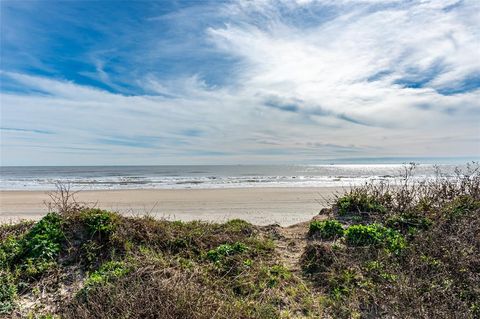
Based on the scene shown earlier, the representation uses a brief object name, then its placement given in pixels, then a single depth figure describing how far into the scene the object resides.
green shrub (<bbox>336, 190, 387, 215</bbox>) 8.00
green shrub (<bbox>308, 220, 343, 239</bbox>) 6.78
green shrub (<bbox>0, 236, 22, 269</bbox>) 5.54
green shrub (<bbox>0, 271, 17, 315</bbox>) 4.63
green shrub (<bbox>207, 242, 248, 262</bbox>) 5.89
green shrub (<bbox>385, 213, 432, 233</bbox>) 6.91
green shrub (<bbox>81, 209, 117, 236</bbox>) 6.13
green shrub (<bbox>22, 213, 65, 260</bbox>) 5.72
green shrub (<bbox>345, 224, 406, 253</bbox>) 5.96
